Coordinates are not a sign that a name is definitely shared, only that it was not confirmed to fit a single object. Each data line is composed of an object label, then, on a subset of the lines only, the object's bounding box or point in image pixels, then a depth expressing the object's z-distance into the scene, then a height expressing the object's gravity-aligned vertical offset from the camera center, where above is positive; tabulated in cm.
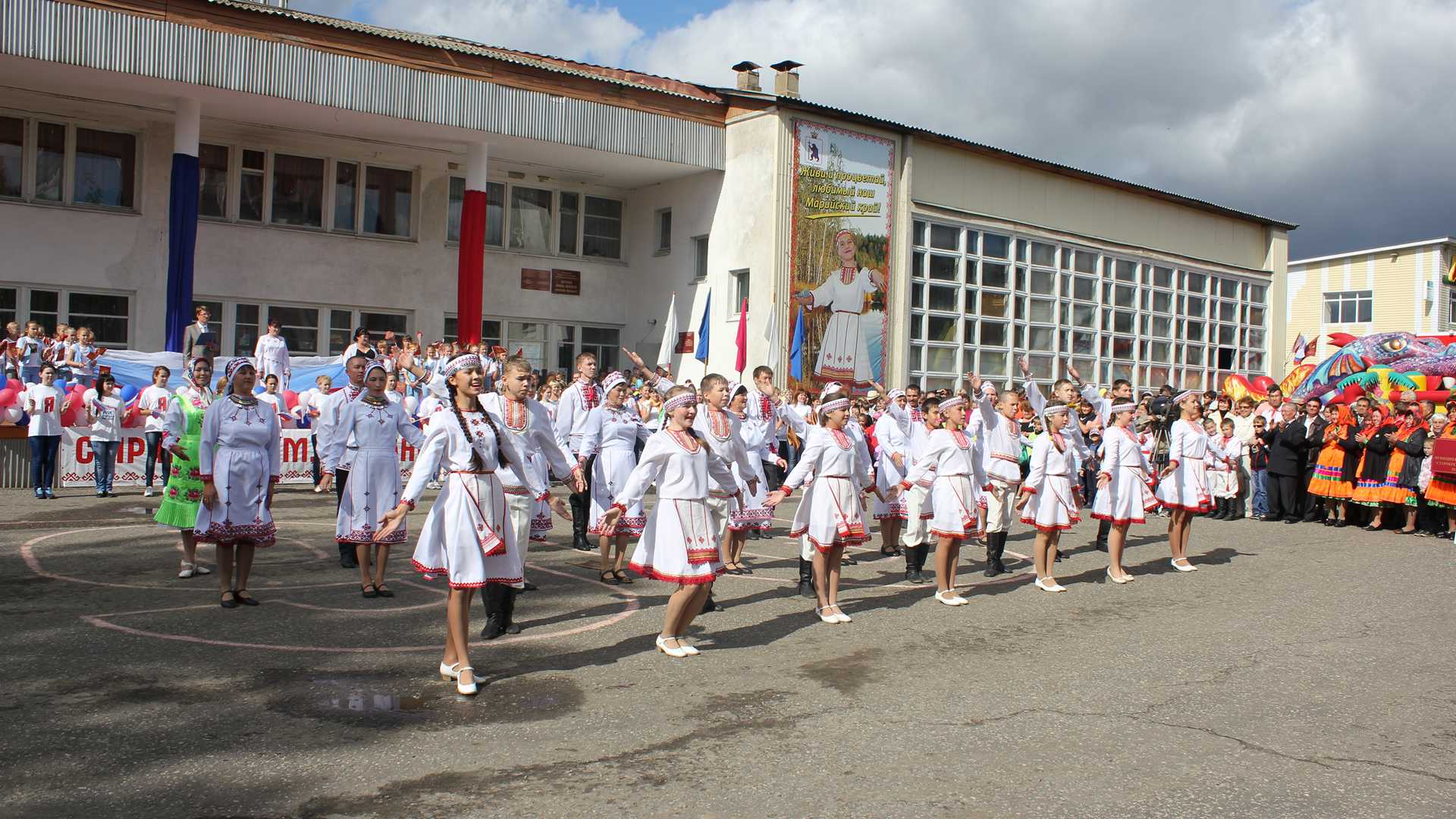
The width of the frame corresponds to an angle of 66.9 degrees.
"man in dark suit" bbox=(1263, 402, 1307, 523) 1772 -38
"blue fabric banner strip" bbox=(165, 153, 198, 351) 2200 +325
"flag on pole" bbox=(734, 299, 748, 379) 2452 +190
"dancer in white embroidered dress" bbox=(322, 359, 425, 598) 926 -45
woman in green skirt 927 -49
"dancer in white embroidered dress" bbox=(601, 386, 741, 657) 744 -67
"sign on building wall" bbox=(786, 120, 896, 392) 2569 +419
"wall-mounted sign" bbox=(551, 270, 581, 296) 2889 +359
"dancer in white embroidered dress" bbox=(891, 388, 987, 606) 965 -46
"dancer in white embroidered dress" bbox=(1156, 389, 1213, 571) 1202 -42
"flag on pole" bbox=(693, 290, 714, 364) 2366 +176
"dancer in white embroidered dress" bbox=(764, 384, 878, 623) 880 -58
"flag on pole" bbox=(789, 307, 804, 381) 2522 +169
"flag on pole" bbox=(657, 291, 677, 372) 1950 +135
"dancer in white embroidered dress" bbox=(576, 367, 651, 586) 1066 -33
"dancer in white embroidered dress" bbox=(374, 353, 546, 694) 642 -56
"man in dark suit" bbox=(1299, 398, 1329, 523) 1750 -13
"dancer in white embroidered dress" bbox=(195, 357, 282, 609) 846 -55
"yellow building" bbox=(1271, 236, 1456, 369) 4888 +727
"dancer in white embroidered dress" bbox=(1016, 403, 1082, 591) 1053 -56
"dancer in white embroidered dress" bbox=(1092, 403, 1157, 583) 1112 -52
